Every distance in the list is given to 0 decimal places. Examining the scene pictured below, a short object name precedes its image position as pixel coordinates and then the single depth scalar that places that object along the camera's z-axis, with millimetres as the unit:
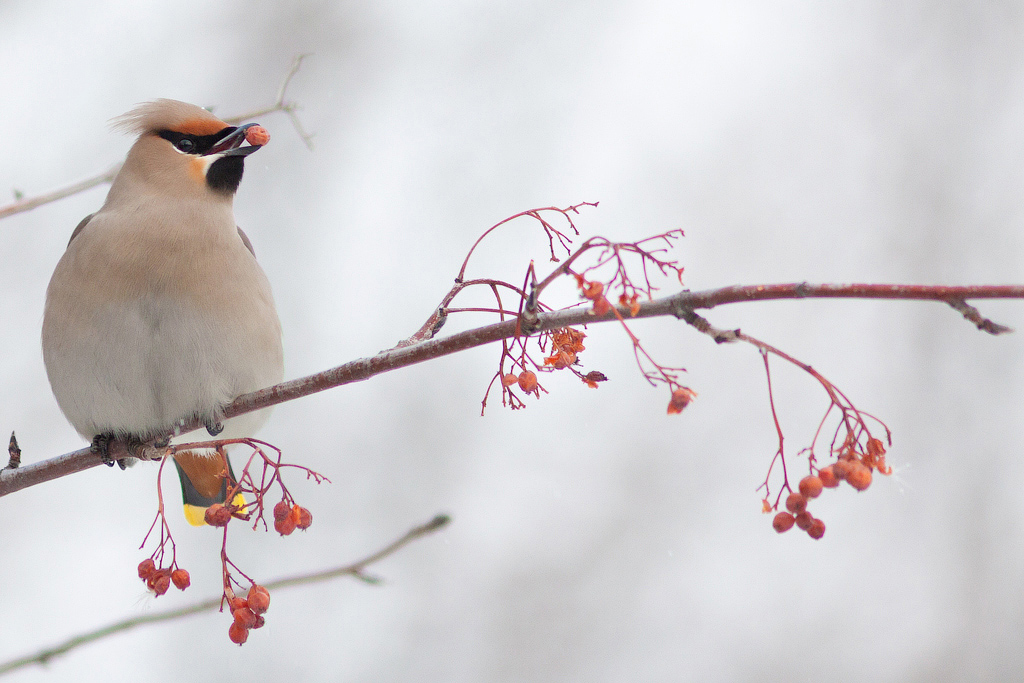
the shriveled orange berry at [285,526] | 6074
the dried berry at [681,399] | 6005
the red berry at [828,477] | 6019
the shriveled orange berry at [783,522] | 6030
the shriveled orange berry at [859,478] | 6002
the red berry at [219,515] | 6063
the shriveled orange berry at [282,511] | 6079
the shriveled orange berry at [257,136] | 6320
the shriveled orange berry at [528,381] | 6047
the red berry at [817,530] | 6022
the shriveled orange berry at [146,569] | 6114
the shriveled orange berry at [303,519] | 6085
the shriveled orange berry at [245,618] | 6064
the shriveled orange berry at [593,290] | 6002
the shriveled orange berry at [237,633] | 6064
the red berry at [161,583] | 6104
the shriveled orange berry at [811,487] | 6021
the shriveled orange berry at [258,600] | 6068
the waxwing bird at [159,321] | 6275
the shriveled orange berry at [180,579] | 6106
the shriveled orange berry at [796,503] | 6028
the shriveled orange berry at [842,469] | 6010
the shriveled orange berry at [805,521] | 6028
